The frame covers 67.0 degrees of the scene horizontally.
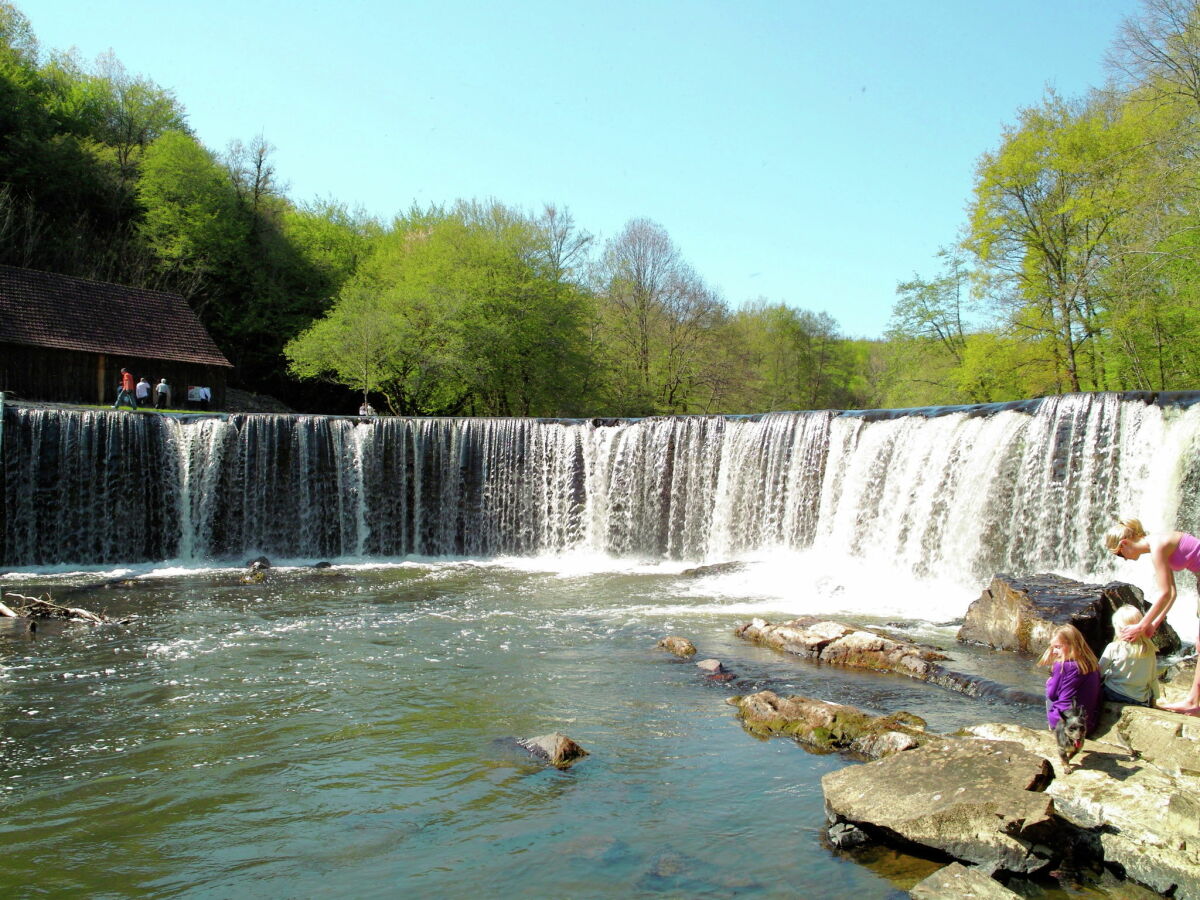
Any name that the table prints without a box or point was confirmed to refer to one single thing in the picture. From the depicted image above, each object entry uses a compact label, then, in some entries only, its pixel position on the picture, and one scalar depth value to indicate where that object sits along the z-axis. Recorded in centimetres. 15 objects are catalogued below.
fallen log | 1184
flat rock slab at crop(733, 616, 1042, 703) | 855
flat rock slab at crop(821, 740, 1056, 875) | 484
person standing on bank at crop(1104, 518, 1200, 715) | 531
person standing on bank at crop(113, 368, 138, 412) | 2273
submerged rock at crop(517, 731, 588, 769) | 679
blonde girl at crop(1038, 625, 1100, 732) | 543
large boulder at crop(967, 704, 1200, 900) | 456
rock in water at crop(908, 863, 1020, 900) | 446
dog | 534
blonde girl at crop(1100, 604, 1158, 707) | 552
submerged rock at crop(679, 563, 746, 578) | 1631
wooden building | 2419
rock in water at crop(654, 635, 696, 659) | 1007
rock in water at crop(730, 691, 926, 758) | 668
